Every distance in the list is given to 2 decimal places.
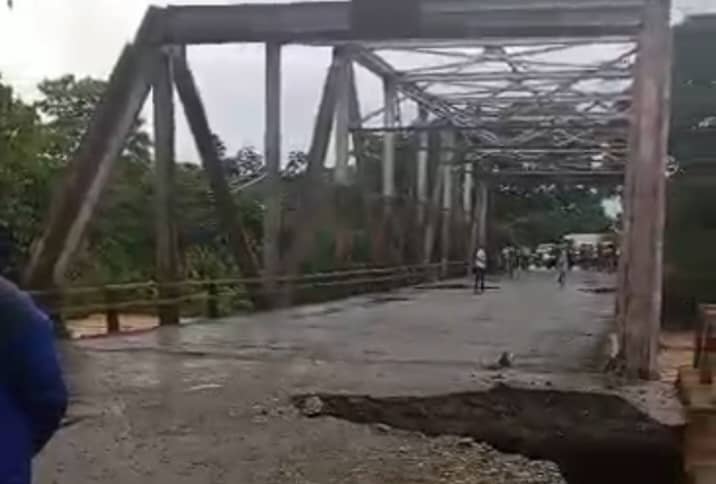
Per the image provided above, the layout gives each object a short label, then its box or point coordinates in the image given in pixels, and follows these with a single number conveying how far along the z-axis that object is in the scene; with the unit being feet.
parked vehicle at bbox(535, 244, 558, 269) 189.69
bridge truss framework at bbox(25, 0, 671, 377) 39.37
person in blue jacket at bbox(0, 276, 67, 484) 9.53
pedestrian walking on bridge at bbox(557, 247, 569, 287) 126.21
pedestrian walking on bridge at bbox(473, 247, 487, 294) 105.09
